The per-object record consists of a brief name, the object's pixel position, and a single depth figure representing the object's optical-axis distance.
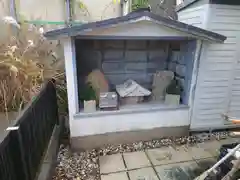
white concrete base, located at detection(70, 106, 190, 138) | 2.58
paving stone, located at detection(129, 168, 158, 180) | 2.13
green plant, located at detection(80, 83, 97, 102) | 2.70
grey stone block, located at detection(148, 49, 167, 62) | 3.31
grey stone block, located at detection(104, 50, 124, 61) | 3.15
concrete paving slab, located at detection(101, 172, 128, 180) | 2.14
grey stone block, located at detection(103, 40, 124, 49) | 3.10
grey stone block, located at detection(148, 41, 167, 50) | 3.26
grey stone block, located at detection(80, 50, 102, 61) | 3.08
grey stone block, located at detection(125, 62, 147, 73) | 3.28
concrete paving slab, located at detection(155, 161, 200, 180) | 2.13
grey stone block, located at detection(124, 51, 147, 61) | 3.23
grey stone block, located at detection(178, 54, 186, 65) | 2.96
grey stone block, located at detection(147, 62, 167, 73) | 3.36
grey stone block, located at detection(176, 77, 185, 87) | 2.98
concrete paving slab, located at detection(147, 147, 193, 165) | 2.43
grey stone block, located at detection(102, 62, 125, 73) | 3.19
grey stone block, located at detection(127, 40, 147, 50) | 3.17
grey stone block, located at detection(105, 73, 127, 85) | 3.27
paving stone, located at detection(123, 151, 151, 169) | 2.35
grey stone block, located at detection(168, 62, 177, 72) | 3.28
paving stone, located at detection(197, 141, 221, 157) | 2.60
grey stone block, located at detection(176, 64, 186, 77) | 2.95
